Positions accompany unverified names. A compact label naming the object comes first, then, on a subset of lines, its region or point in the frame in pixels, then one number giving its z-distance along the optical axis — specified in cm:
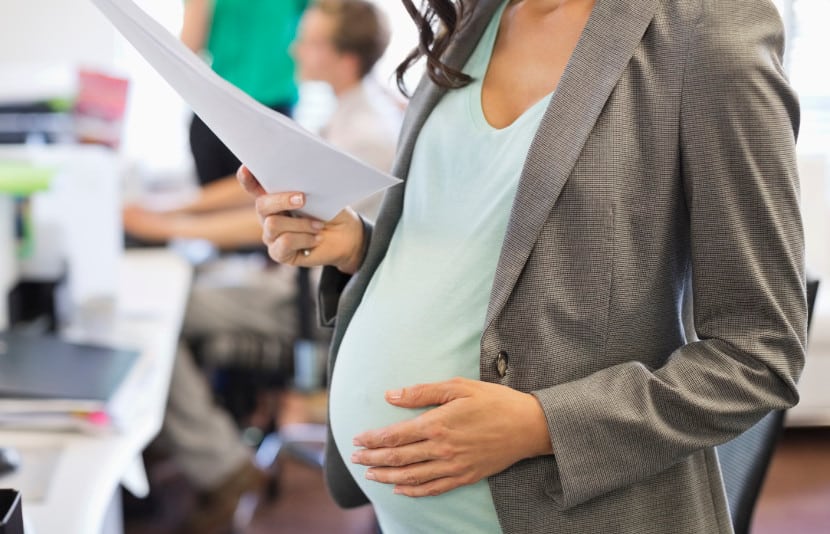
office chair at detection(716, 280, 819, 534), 193
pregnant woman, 138
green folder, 255
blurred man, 351
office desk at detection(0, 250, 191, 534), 179
